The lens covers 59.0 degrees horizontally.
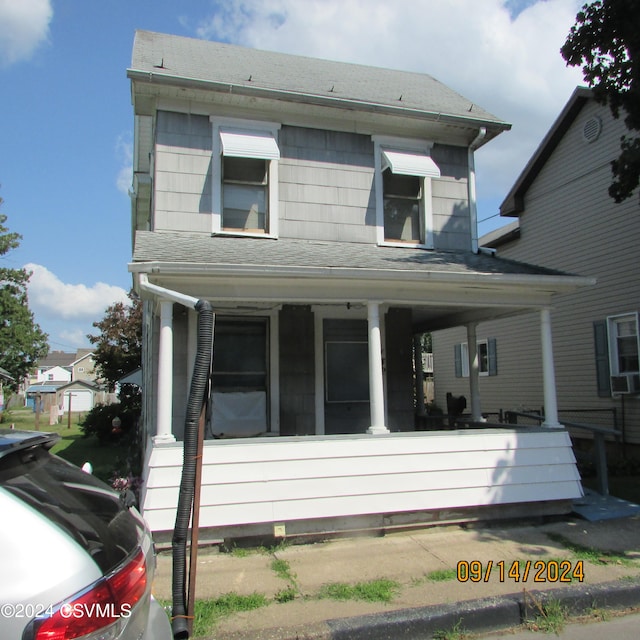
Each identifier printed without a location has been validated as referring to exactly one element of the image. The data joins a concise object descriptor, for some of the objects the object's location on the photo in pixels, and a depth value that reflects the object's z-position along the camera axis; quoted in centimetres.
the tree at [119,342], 2042
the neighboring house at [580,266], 1191
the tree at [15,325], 3134
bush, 1513
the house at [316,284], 612
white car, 180
